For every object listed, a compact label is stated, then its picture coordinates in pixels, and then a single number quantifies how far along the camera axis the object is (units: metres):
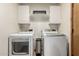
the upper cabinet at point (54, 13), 2.78
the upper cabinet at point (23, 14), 2.83
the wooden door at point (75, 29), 1.84
